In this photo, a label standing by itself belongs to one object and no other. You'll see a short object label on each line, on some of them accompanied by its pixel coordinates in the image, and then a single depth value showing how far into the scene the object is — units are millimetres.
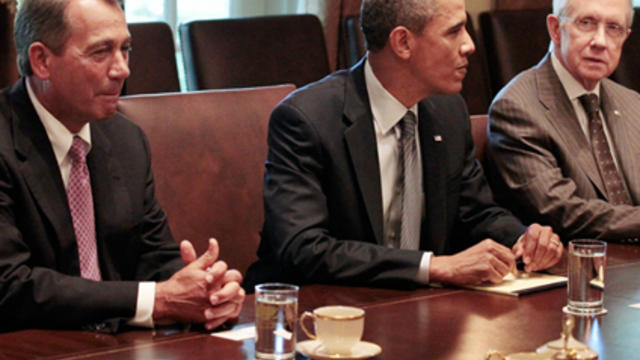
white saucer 2678
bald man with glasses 4103
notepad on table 3254
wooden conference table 2790
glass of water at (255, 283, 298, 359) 2680
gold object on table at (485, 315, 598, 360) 2608
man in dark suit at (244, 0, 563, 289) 3553
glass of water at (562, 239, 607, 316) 3072
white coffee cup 2666
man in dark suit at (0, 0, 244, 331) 3054
